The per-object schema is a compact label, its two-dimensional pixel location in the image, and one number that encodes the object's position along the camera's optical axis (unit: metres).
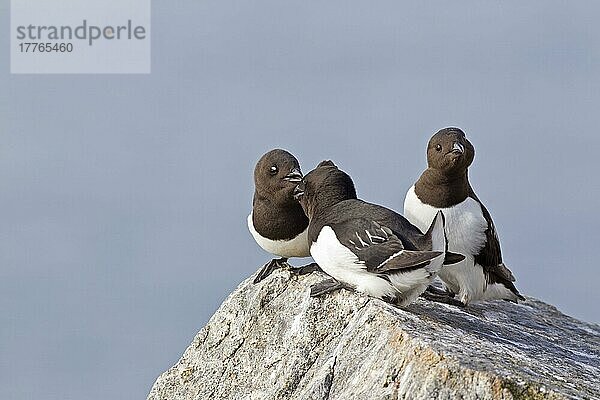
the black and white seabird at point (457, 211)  18.14
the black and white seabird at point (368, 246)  15.79
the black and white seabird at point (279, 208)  18.86
